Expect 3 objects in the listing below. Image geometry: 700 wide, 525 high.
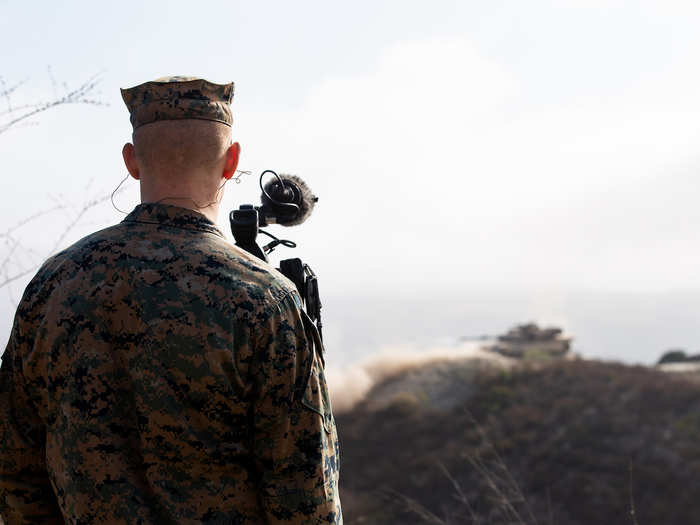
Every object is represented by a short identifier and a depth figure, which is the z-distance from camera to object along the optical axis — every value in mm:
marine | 1941
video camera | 2441
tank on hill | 30750
